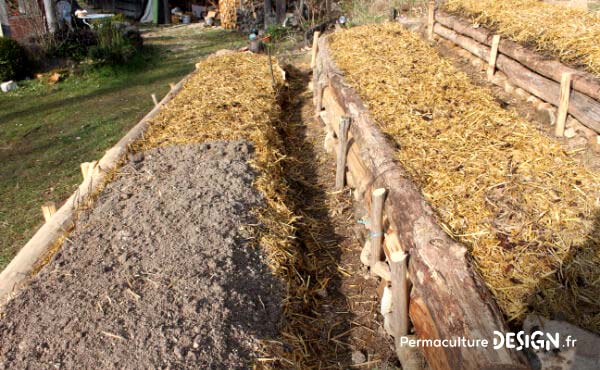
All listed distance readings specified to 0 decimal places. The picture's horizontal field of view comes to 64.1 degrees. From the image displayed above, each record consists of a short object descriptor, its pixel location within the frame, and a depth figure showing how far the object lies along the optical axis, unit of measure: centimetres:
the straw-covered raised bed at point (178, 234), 335
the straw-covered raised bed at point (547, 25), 682
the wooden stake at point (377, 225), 410
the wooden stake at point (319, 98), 879
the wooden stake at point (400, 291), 351
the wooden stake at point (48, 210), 506
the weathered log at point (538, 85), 586
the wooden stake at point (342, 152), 589
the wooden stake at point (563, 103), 615
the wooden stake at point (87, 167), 602
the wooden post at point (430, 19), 1227
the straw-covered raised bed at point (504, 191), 311
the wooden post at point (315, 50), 1137
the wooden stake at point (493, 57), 847
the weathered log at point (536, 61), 593
